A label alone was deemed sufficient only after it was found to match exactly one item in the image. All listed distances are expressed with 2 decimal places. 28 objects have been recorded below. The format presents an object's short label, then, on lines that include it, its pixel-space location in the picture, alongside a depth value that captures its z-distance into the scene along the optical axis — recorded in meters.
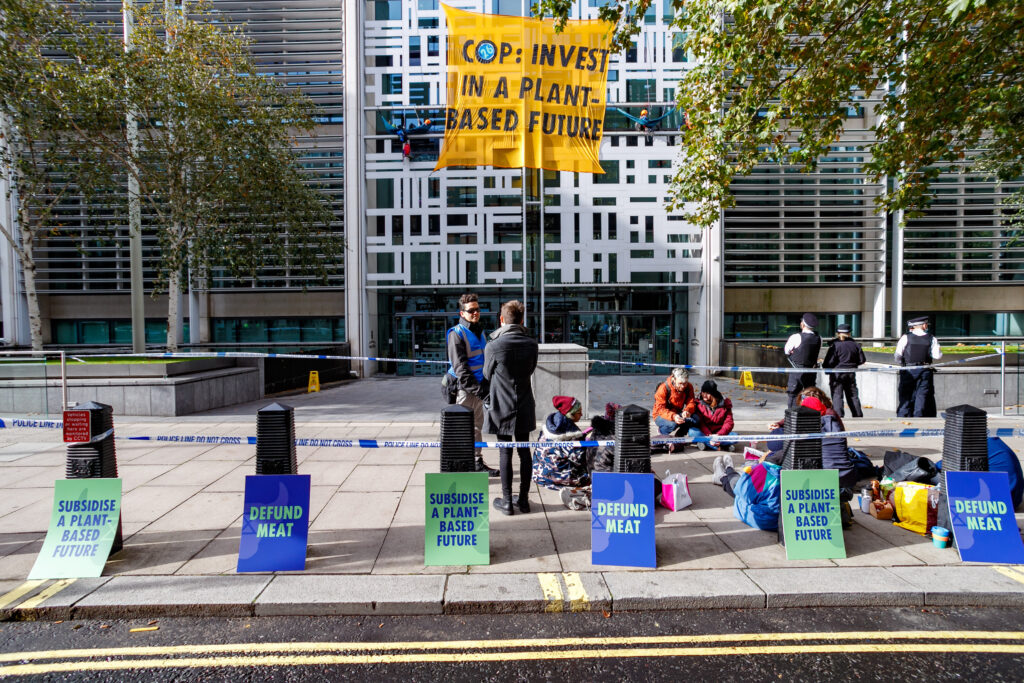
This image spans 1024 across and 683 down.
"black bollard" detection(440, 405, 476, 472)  4.18
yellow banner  9.09
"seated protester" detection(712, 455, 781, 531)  4.70
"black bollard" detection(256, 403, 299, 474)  4.05
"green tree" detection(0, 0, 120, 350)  11.20
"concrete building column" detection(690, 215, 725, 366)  19.17
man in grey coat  4.81
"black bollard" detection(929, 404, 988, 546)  4.16
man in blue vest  5.64
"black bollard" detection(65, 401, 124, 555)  4.09
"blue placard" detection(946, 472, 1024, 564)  4.09
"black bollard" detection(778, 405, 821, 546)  4.23
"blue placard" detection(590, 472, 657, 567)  4.05
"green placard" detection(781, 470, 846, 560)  4.15
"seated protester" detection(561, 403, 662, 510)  5.28
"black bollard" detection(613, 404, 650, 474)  4.18
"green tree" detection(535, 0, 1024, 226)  7.94
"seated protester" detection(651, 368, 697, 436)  7.53
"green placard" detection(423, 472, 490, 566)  4.07
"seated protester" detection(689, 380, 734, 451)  7.52
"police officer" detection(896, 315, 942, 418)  9.26
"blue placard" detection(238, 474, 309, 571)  4.01
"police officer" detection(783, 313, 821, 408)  9.09
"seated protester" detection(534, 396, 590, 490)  5.80
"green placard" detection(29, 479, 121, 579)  3.93
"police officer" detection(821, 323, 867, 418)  9.15
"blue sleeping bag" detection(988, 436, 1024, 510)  4.61
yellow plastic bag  4.59
